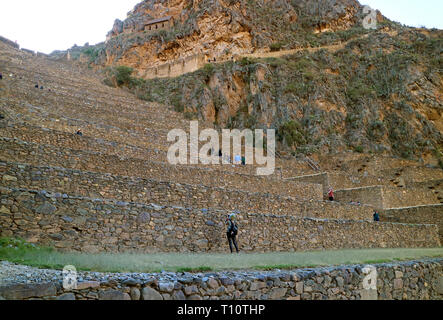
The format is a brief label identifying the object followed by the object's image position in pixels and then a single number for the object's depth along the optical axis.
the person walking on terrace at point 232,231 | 9.12
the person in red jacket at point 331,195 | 18.31
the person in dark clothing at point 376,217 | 16.33
